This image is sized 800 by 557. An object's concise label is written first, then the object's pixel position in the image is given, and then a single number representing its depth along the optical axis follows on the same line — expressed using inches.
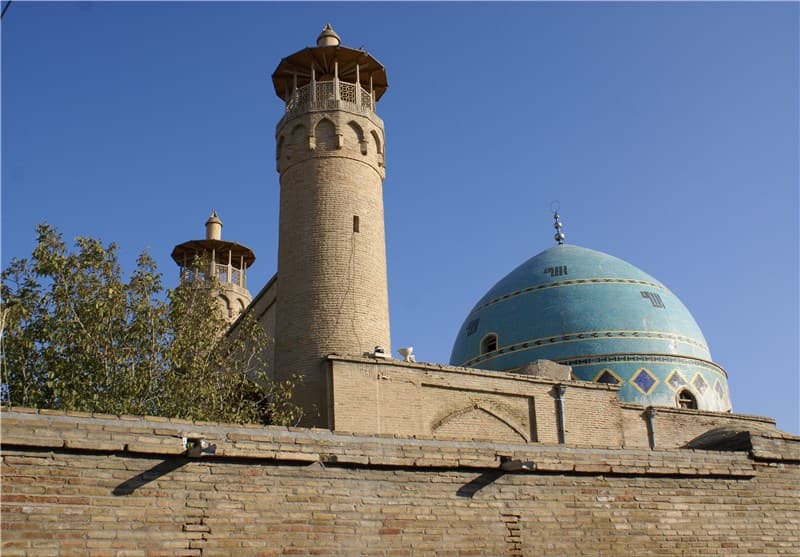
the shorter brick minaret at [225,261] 933.2
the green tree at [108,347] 472.7
